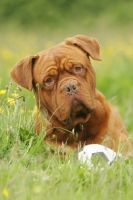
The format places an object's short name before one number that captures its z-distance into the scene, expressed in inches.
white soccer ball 448.4
